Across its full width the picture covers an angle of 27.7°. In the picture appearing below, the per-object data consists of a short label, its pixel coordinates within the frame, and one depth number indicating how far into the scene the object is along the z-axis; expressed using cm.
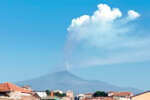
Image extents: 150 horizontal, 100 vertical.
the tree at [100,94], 14525
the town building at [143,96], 7419
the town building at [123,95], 13085
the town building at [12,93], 6559
